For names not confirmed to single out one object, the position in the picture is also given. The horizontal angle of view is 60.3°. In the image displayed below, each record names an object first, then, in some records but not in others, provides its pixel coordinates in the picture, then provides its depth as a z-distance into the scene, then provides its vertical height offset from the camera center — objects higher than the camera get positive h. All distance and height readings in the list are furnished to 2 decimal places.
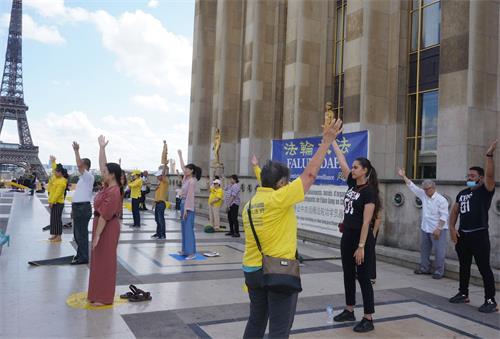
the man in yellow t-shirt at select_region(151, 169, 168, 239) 12.22 -0.88
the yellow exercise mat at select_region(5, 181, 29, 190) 39.00 -1.46
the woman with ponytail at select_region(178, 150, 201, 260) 9.54 -0.91
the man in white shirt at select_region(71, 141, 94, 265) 8.68 -0.86
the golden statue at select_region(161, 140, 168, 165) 30.12 +1.52
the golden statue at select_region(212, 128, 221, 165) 22.70 +1.57
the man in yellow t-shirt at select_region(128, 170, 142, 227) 14.75 -0.70
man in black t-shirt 6.20 -0.70
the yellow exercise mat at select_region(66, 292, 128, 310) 5.79 -1.82
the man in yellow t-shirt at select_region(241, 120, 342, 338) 3.46 -0.48
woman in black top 5.20 -0.67
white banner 10.52 -0.75
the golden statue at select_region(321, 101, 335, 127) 10.12 +1.77
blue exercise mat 9.52 -1.83
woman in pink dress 5.95 -0.96
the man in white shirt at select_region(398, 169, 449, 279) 8.29 -0.79
